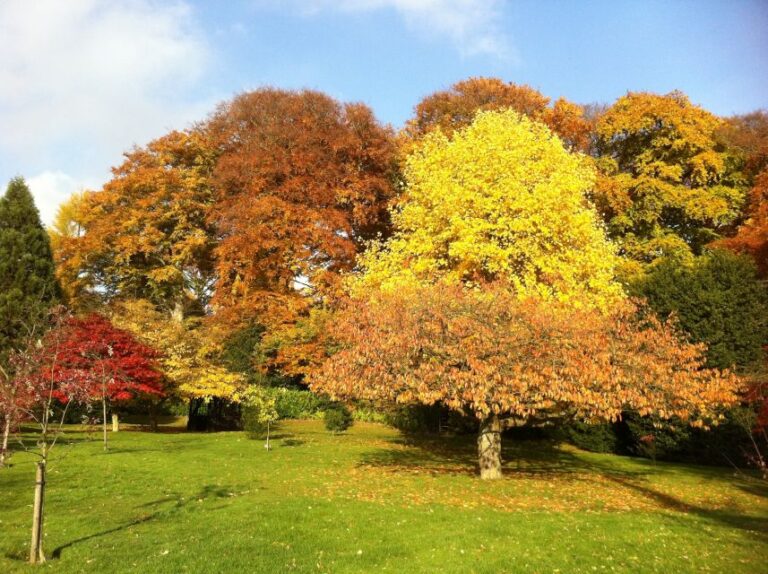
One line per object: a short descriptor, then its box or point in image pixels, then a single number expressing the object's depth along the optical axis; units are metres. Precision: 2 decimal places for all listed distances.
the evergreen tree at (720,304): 18.81
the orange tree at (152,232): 33.69
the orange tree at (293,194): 28.94
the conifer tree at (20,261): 25.36
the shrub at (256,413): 20.11
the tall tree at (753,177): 23.23
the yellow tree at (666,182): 27.67
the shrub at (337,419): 28.27
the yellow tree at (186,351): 25.09
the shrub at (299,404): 32.44
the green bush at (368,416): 30.60
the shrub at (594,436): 22.36
